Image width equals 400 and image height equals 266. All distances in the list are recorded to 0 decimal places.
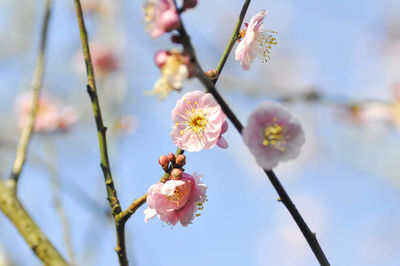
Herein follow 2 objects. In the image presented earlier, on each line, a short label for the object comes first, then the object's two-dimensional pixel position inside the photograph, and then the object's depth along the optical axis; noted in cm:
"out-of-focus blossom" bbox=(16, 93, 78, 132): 267
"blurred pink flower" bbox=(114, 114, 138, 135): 308
